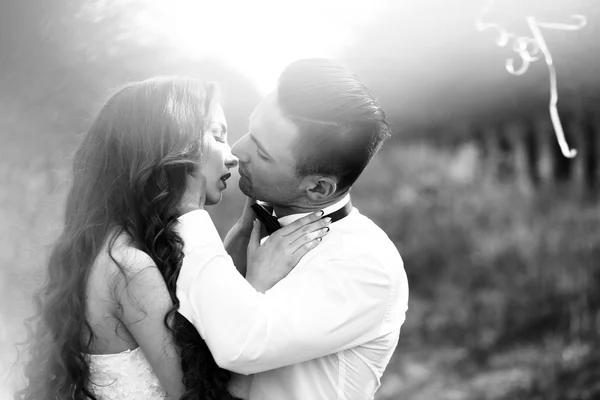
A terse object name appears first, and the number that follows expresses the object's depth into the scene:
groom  1.66
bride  1.82
